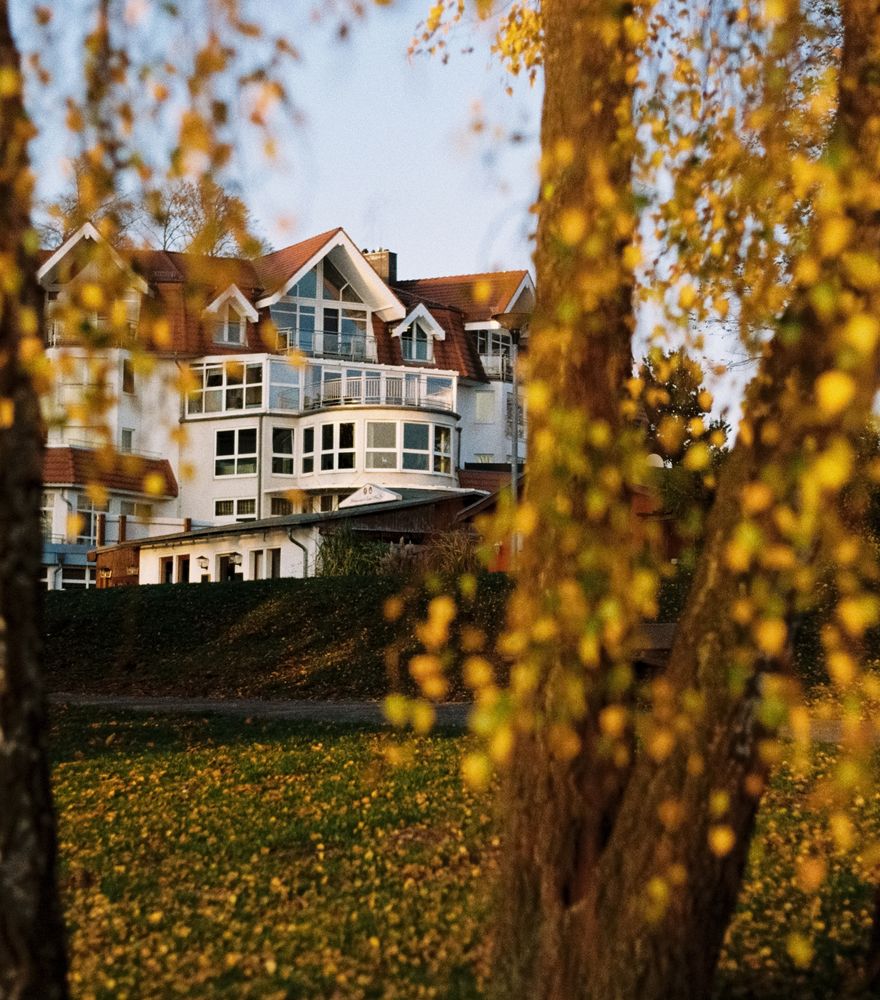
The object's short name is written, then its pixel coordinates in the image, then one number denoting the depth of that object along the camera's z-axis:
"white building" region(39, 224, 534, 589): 45.81
